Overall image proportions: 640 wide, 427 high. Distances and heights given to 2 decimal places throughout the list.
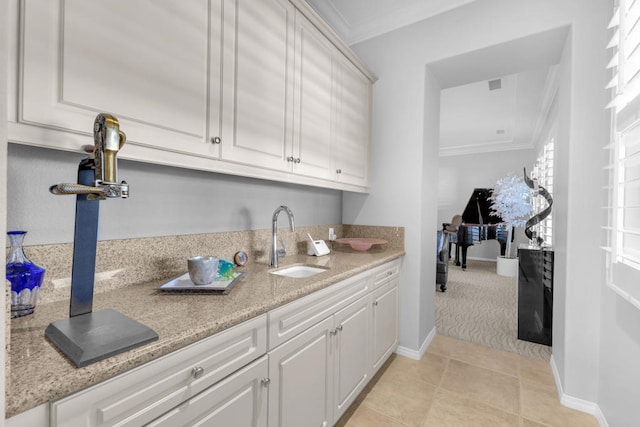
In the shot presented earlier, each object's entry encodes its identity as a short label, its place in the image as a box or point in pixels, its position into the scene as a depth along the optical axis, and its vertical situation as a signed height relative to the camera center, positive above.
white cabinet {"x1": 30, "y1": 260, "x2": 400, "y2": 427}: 0.69 -0.54
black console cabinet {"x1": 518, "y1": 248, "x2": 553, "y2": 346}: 2.72 -0.74
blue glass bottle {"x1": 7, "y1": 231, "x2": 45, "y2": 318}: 0.88 -0.22
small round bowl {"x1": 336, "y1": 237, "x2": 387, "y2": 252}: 2.37 -0.23
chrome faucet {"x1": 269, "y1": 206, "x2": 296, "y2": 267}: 1.77 -0.18
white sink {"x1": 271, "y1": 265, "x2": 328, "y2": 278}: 1.87 -0.37
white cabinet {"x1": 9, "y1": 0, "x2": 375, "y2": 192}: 0.83 +0.50
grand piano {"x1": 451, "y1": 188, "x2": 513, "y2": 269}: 5.91 -0.19
